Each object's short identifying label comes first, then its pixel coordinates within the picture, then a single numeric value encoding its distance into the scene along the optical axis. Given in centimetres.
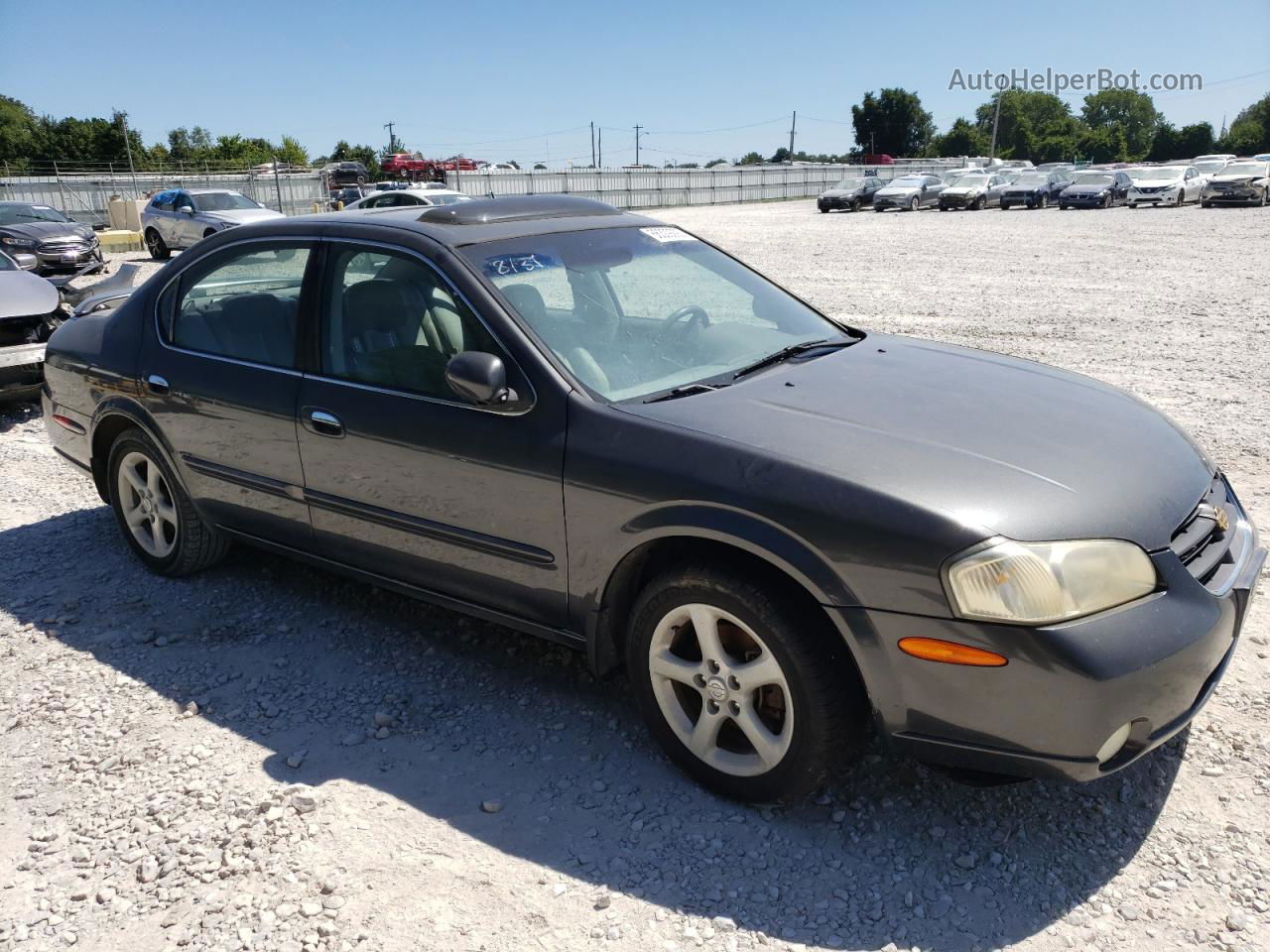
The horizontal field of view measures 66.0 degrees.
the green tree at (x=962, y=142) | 11724
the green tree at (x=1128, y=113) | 13400
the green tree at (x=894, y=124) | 10850
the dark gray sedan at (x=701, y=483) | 238
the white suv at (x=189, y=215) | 2017
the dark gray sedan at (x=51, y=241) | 1708
